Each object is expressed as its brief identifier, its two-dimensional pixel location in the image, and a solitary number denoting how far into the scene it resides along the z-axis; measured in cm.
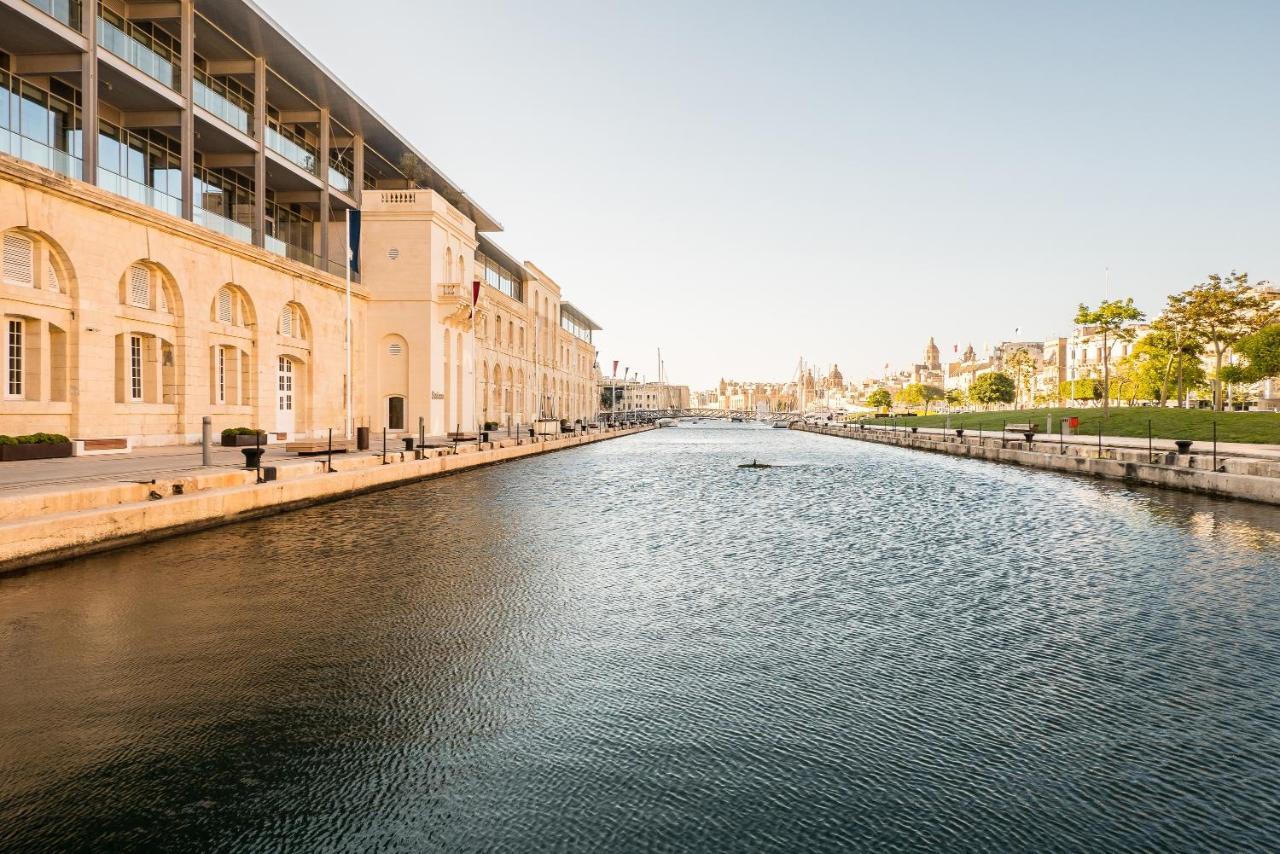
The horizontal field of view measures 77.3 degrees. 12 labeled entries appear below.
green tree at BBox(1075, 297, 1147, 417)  6231
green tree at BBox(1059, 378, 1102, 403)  12352
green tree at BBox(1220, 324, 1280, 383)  6862
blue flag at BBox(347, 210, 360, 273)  3675
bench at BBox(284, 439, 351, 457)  2870
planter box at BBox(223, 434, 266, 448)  3225
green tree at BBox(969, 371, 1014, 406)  13575
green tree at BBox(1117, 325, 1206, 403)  8482
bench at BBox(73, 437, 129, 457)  2445
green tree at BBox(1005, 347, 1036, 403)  14575
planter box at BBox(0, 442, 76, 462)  2188
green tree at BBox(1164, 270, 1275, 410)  6319
